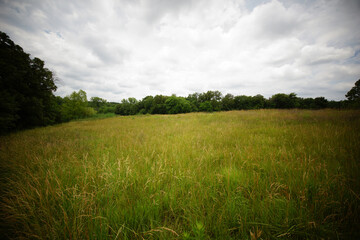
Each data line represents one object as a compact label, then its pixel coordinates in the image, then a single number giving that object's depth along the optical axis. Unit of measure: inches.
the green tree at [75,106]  1245.7
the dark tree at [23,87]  299.1
